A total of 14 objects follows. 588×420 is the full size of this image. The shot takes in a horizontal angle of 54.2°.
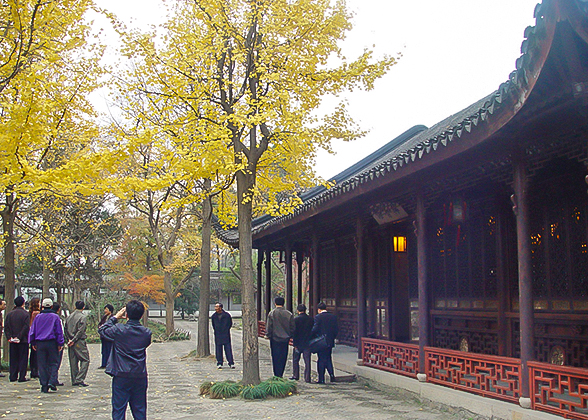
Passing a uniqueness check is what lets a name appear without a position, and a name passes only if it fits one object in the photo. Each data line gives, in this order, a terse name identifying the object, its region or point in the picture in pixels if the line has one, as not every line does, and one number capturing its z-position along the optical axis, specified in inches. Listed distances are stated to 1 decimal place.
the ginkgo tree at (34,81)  291.3
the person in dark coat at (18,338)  416.5
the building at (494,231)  215.8
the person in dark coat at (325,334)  397.2
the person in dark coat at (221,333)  490.0
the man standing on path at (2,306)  440.6
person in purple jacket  376.8
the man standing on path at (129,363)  229.0
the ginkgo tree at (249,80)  353.4
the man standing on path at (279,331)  396.5
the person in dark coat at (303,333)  400.5
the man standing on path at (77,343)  405.7
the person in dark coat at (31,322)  437.0
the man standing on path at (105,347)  485.2
